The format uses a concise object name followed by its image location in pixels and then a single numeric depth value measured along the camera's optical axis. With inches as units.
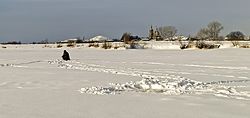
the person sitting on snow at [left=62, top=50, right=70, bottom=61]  990.4
